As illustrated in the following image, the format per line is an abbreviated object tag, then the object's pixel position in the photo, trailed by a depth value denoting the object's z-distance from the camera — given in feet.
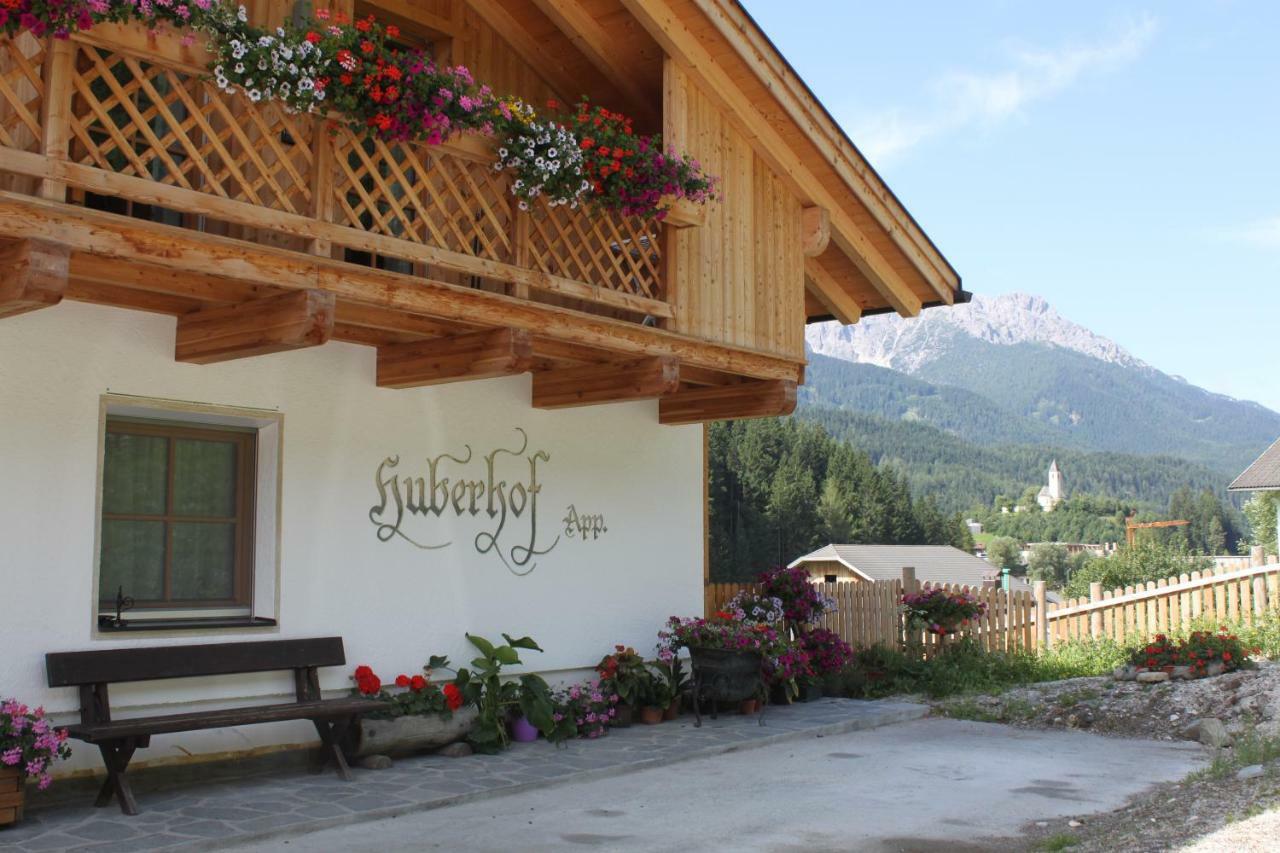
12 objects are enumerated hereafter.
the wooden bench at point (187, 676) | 23.56
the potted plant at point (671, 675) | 36.83
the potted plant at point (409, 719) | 28.48
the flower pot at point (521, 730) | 32.22
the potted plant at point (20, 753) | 21.90
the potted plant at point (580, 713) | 32.65
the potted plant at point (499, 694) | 30.76
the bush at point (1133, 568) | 185.26
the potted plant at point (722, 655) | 36.06
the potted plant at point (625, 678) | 35.14
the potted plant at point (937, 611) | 49.49
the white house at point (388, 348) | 23.62
